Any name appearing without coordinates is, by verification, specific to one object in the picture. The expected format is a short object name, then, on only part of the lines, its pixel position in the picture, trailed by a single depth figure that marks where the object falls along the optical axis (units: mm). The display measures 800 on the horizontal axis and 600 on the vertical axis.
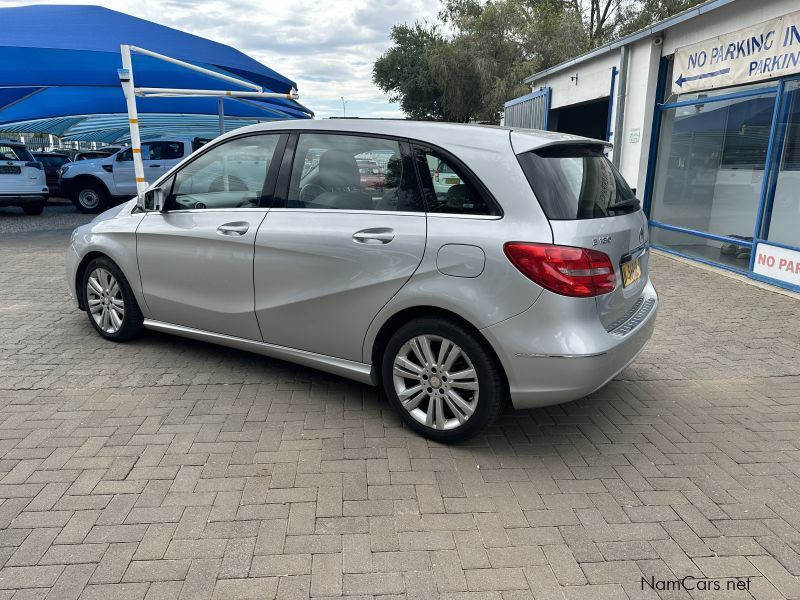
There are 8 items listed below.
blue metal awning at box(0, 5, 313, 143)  13063
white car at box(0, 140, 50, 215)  13562
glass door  7082
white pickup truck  15570
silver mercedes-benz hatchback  2979
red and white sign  6938
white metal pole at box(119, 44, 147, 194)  8180
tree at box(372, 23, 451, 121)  39188
